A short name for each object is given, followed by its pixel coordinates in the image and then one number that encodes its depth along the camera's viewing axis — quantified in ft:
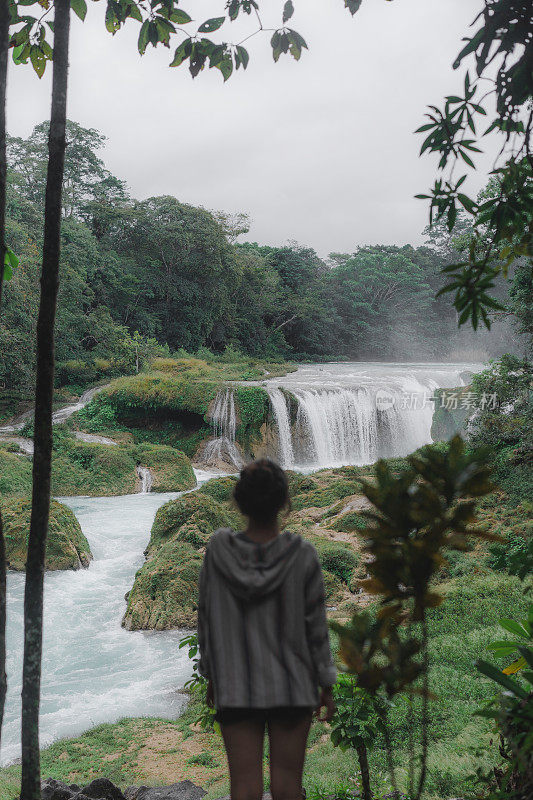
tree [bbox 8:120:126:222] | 76.89
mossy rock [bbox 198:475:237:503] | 36.11
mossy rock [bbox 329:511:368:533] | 30.12
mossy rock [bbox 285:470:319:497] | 38.01
